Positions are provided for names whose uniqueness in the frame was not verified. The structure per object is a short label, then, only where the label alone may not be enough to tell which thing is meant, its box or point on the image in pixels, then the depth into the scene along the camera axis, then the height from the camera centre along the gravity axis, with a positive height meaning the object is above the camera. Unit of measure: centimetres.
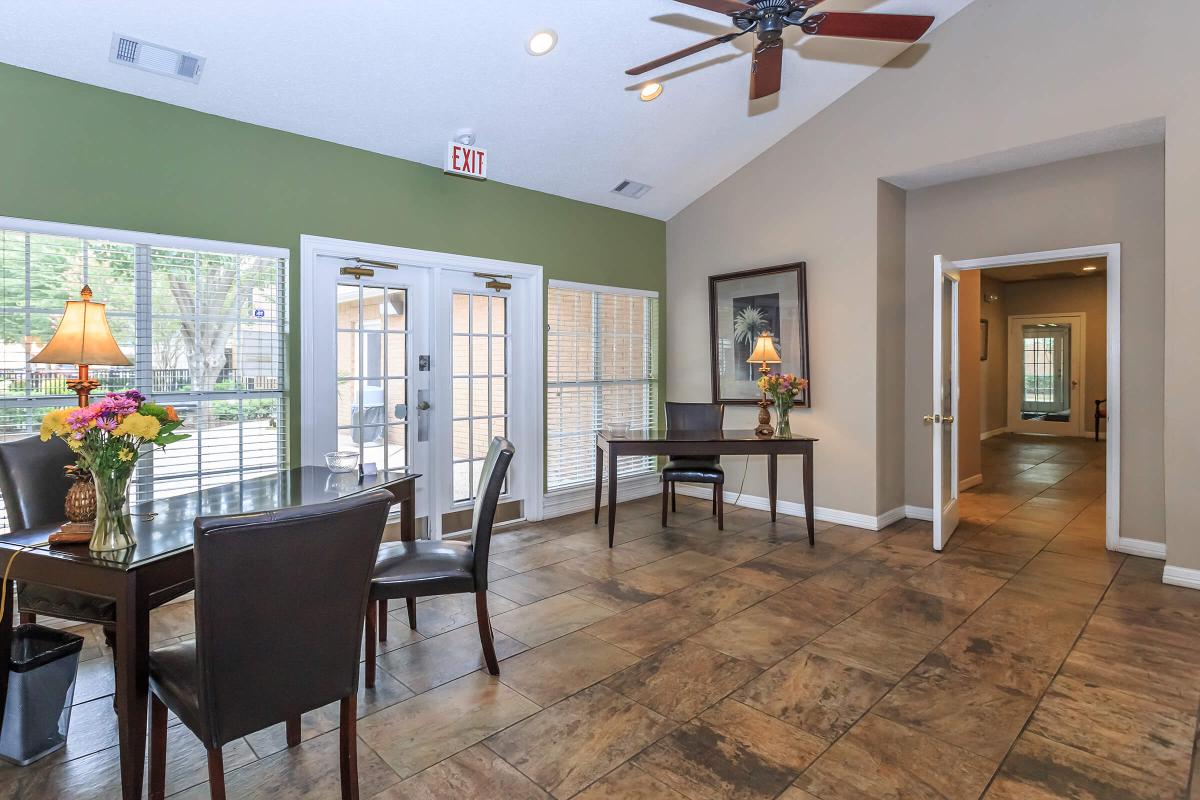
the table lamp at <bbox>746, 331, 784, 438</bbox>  475 +26
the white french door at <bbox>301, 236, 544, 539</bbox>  398 +19
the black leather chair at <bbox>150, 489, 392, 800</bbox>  154 -60
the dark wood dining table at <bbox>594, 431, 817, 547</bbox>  443 -37
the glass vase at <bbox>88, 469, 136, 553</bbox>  190 -37
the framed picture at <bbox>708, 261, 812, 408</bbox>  520 +59
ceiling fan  261 +159
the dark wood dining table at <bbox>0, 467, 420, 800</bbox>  173 -52
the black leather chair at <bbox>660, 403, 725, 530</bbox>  484 -54
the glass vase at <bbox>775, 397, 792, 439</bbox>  468 -17
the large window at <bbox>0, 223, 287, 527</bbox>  297 +31
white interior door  434 -5
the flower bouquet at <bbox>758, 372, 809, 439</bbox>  467 +1
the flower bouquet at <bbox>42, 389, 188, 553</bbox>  188 -15
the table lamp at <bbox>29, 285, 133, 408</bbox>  243 +20
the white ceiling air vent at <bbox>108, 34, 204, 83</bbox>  293 +159
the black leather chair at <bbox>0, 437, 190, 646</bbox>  216 -41
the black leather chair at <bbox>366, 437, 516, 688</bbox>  249 -70
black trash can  207 -99
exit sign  414 +153
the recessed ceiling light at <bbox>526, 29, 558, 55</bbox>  346 +192
